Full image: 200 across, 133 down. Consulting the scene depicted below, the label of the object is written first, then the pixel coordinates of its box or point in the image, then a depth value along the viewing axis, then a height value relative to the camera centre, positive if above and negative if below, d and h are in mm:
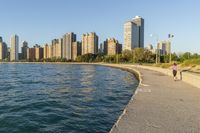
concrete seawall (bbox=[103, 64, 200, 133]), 4908 -2008
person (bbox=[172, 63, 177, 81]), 16371 -774
